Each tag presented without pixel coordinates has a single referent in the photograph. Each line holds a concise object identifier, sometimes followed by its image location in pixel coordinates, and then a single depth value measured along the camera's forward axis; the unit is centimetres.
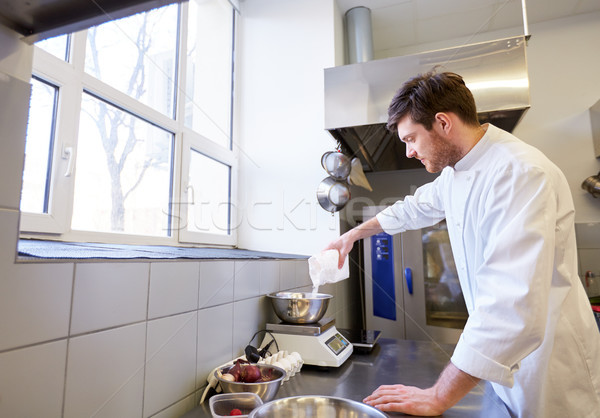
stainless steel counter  85
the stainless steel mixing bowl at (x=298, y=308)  119
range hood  164
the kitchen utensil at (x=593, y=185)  215
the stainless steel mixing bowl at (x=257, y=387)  80
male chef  75
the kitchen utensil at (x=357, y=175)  210
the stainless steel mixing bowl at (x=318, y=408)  74
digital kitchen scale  111
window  114
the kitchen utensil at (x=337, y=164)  192
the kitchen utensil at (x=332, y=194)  195
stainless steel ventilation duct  232
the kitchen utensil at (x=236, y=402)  73
